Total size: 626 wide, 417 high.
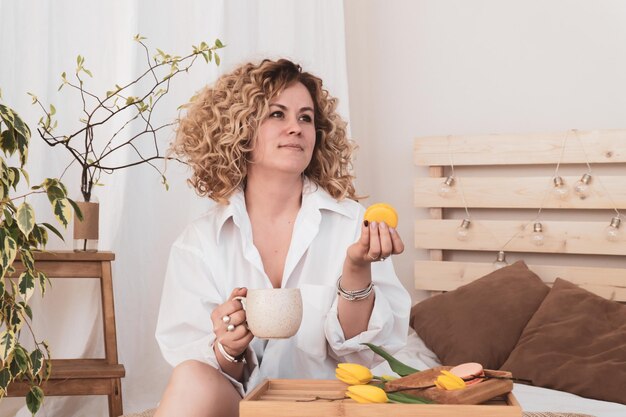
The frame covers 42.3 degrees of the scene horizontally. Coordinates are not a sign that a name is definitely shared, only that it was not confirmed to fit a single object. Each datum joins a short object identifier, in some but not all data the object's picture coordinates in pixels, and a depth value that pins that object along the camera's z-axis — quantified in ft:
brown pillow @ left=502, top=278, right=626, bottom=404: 7.42
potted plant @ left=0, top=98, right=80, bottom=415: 5.14
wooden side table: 6.70
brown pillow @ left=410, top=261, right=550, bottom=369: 8.39
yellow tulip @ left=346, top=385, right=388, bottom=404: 3.71
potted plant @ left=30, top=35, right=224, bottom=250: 6.82
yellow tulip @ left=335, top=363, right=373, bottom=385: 4.09
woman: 5.51
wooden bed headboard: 9.25
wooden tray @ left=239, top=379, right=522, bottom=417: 3.54
